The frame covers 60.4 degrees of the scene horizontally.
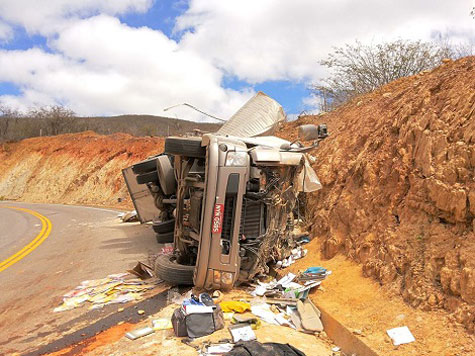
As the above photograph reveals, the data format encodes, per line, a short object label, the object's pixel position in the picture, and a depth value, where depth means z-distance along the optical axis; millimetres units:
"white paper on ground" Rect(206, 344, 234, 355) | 4168
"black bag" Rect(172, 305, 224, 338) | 4578
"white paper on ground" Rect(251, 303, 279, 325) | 5051
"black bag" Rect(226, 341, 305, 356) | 3826
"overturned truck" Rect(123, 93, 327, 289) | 5594
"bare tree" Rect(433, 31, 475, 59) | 13996
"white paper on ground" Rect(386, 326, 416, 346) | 4191
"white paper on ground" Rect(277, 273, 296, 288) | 6058
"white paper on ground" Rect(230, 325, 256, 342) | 4387
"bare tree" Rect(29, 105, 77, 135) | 52656
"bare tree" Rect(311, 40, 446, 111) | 15133
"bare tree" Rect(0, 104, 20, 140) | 54259
